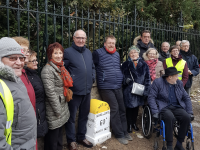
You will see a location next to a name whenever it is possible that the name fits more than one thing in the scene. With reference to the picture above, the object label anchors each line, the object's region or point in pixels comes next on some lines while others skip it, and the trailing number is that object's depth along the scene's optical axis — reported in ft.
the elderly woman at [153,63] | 13.82
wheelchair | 10.94
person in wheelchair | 11.28
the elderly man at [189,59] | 17.07
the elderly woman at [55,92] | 8.85
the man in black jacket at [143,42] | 14.76
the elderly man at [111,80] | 12.11
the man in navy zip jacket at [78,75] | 10.55
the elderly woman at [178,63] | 15.15
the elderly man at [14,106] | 4.29
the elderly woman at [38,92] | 8.13
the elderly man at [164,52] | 16.29
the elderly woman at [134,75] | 12.92
